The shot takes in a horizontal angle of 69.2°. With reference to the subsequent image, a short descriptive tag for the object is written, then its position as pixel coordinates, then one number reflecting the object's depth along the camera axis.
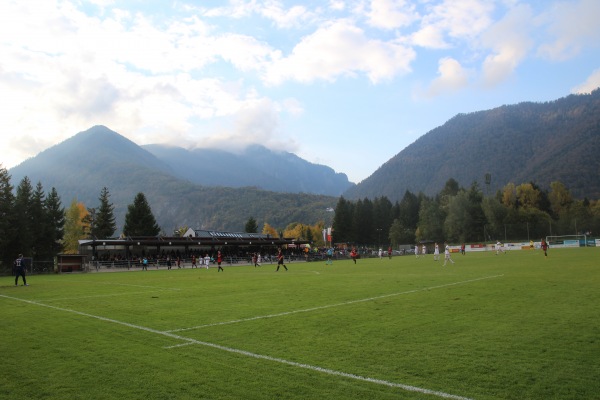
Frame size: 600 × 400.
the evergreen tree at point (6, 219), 48.11
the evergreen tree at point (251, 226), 115.19
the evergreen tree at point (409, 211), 144.12
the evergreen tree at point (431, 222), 115.81
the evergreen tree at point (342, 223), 129.00
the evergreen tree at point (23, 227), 52.59
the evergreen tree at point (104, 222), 87.44
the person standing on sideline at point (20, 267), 23.38
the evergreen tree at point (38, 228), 62.88
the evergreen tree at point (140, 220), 86.50
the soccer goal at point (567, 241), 66.36
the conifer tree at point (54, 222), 65.50
